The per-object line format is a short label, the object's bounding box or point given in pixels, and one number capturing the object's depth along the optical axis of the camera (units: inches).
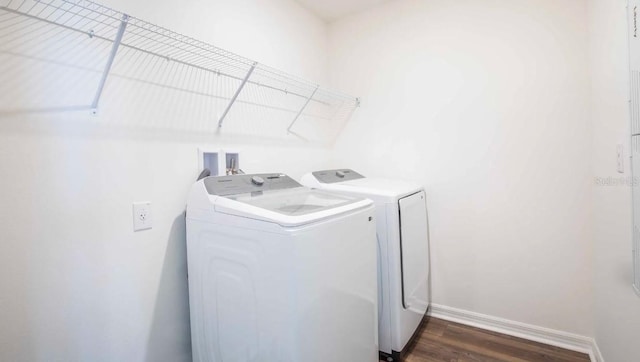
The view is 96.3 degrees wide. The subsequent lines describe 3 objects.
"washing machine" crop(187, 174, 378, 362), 41.3
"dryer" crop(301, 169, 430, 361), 70.3
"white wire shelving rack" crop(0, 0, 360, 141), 41.7
